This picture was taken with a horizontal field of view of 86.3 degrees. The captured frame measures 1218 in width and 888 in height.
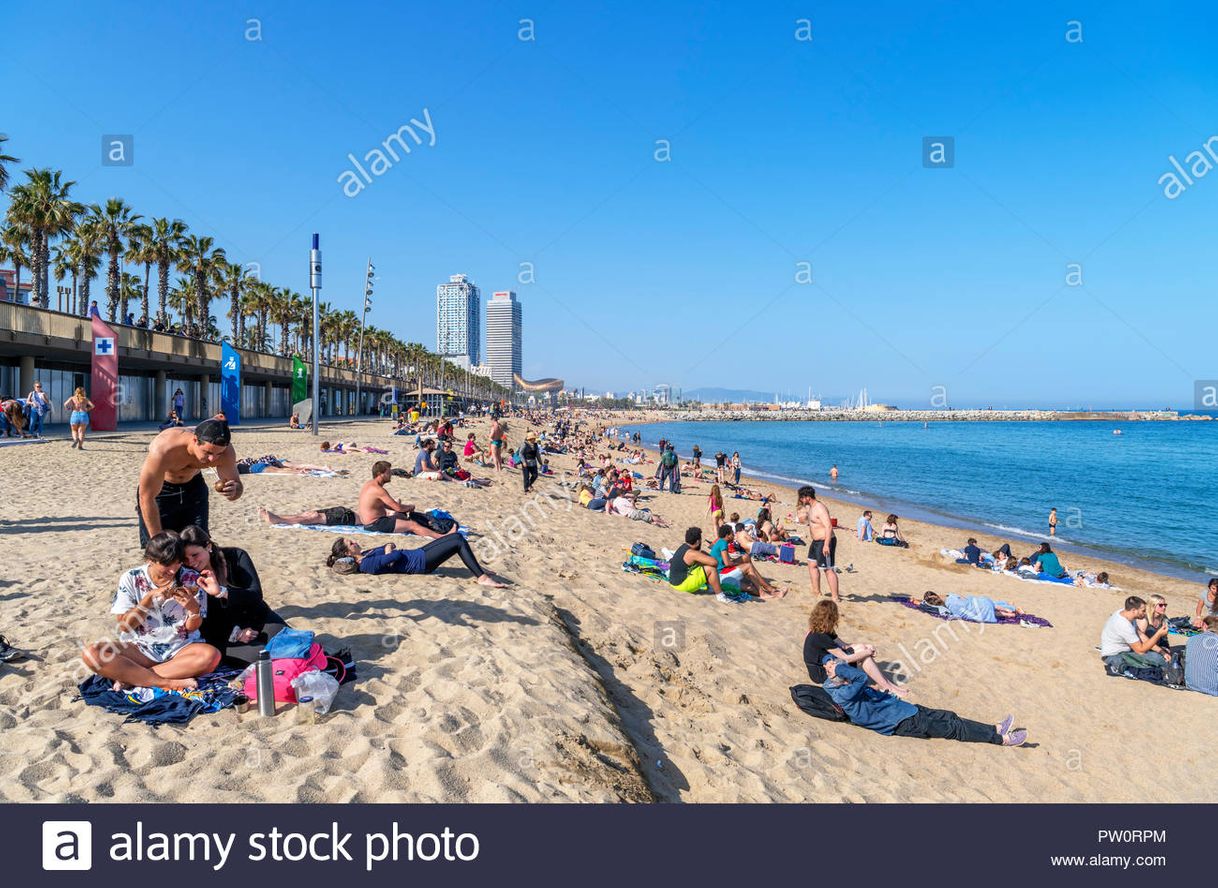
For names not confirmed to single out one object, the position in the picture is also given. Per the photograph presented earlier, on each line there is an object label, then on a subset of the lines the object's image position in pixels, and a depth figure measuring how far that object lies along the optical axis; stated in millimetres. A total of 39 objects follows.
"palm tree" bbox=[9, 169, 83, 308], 27723
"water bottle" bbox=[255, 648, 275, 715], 3979
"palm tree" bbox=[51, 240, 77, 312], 37822
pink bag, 4113
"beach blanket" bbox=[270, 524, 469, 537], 9352
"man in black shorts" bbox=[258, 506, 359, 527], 9695
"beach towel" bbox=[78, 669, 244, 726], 3824
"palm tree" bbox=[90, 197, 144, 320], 31094
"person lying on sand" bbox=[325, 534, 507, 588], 7238
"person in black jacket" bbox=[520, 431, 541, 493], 17641
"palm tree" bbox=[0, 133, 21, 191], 22156
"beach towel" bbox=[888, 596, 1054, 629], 9688
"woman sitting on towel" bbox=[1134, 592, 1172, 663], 8055
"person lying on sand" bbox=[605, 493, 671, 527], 16219
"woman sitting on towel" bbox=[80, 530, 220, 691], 4121
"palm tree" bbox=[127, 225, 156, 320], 33000
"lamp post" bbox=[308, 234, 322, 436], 25172
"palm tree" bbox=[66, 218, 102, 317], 31188
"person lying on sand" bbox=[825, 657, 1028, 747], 5516
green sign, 32031
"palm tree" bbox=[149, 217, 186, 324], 34188
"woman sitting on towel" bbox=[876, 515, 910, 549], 16781
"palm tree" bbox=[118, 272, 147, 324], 43738
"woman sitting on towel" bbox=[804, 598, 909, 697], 5755
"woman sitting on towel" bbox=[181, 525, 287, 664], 4387
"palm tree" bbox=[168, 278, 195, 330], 45094
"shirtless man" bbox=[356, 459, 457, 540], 9383
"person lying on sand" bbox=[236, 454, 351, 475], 15054
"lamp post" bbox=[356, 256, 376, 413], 35125
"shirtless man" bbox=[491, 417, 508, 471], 20047
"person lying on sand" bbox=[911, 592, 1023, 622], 9609
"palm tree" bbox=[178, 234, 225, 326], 38000
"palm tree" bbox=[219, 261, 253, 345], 44406
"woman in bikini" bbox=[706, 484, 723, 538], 15141
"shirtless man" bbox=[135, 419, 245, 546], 4559
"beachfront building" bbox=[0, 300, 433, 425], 20464
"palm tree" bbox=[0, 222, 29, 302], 30297
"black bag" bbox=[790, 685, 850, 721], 5582
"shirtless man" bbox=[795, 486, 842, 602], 8914
